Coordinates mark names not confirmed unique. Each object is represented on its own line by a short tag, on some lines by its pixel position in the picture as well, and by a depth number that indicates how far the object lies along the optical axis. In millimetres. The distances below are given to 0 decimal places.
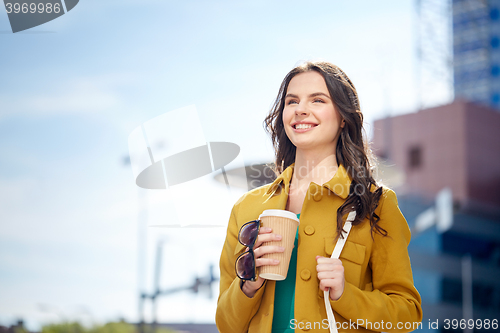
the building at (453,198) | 27078
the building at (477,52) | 50062
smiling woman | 2088
